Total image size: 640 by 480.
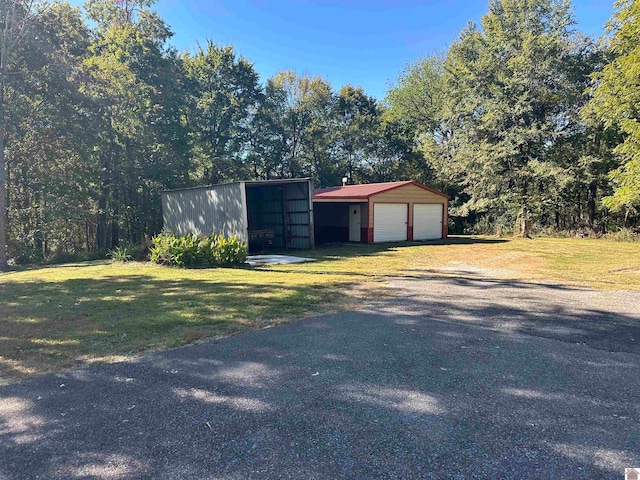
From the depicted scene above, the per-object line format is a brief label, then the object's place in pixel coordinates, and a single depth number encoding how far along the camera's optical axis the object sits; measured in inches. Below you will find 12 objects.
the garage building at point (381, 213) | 709.3
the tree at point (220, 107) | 1035.3
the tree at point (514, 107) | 848.9
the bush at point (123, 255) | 543.8
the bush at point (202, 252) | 450.9
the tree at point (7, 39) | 561.6
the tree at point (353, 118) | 1213.7
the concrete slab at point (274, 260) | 483.4
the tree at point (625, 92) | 526.6
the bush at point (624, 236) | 738.4
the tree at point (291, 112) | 1170.6
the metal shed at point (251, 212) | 547.8
